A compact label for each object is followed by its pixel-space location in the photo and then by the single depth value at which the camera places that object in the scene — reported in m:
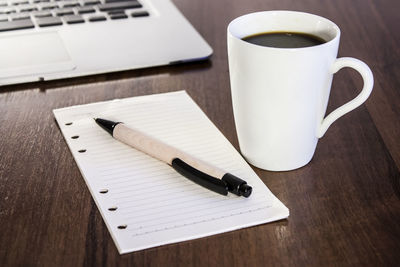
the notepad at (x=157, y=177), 0.60
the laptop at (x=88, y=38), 0.80
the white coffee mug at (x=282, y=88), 0.61
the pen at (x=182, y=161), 0.62
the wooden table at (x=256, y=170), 0.58
